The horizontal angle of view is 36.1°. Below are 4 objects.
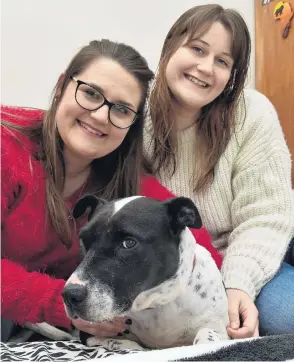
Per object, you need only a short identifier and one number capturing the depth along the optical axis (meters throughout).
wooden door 2.49
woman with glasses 1.26
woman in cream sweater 1.60
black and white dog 1.03
